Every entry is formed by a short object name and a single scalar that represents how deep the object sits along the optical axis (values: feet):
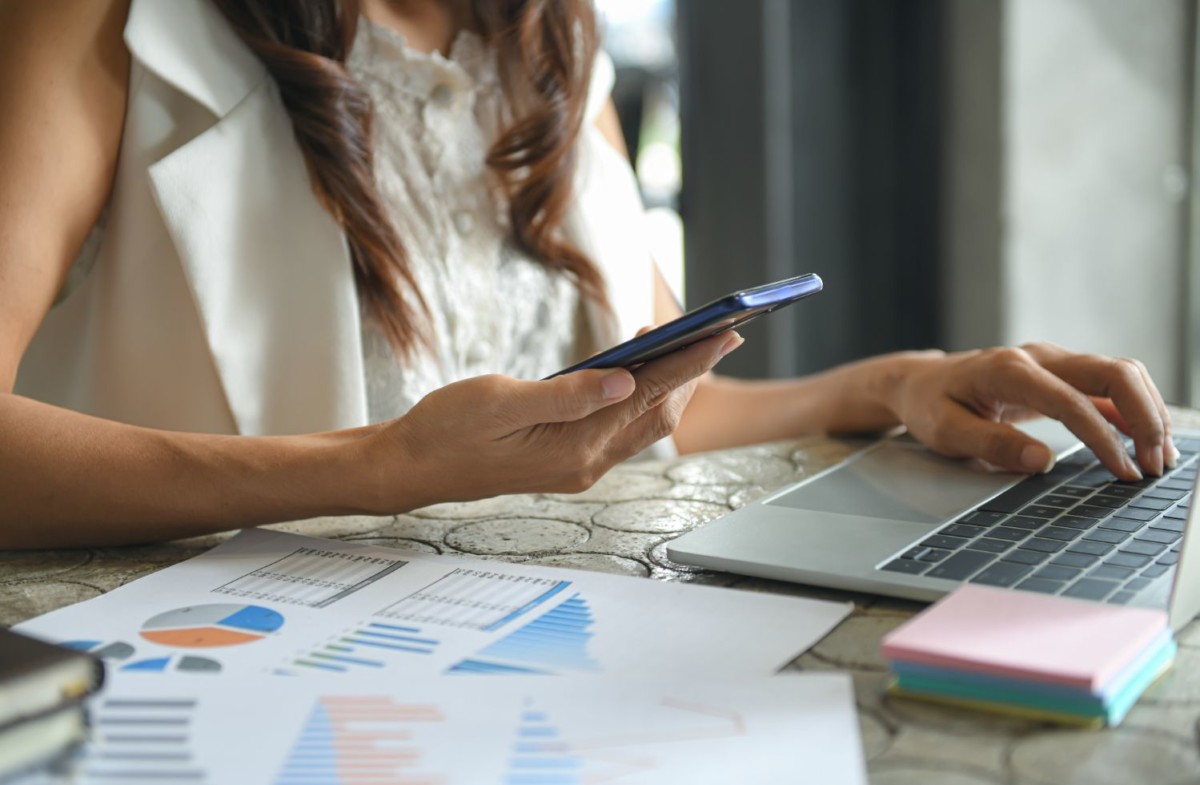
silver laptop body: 1.96
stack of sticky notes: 1.49
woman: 2.46
